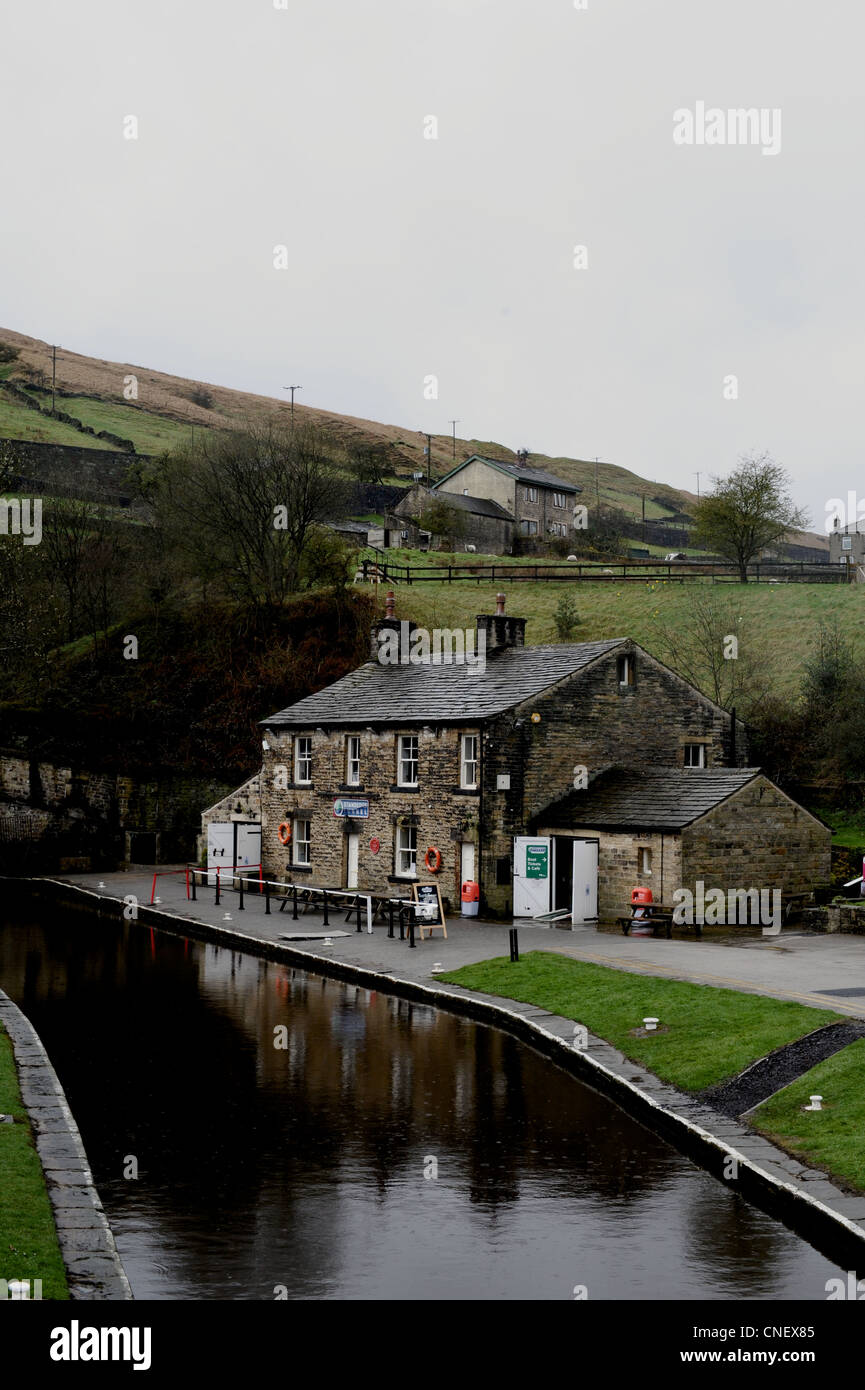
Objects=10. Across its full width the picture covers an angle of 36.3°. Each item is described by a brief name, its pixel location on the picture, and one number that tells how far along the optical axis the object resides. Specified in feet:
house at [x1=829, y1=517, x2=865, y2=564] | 298.00
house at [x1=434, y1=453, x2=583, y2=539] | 341.62
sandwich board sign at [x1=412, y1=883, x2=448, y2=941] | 95.66
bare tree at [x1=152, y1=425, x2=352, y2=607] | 188.65
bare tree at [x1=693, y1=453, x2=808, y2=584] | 222.07
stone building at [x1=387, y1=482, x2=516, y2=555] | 315.72
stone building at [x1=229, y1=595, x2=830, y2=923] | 98.17
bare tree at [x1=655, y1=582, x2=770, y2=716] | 159.62
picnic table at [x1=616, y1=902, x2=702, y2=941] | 92.84
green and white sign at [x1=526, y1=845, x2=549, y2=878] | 101.35
